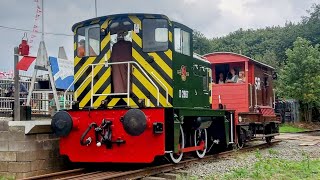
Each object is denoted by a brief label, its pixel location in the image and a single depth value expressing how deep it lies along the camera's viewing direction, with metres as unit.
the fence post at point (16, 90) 8.09
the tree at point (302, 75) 26.89
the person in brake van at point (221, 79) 14.23
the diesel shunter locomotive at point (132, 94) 7.68
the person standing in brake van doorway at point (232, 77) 14.02
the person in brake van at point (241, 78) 13.82
